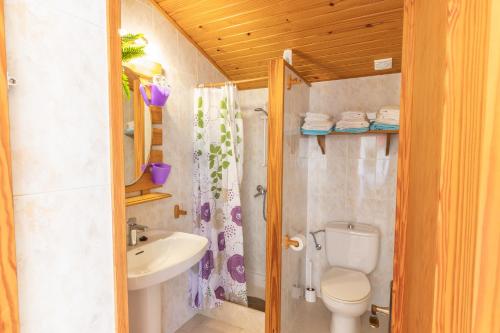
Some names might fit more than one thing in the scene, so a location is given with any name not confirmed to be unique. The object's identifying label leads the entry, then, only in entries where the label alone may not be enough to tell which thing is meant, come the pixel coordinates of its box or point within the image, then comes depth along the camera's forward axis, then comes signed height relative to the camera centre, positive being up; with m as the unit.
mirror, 1.66 +0.11
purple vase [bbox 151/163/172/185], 1.83 -0.17
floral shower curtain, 2.17 -0.35
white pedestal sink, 1.33 -0.67
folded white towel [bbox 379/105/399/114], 1.99 +0.32
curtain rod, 2.14 +0.54
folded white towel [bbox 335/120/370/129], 2.09 +0.21
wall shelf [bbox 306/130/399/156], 2.05 +0.10
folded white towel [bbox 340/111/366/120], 2.12 +0.29
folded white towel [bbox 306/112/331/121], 2.18 +0.28
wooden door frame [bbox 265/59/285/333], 1.55 -0.25
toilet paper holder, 1.74 -0.64
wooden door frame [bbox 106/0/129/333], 0.70 -0.03
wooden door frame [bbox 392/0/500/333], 0.22 -0.02
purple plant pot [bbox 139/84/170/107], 1.75 +0.37
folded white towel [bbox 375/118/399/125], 1.97 +0.22
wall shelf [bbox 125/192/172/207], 1.62 -0.34
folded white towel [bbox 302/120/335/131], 2.16 +0.20
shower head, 2.54 +0.39
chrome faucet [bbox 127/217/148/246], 1.58 -0.51
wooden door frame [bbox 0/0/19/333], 0.47 -0.13
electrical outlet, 2.00 +0.68
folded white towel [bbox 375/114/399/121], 1.98 +0.26
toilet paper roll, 1.78 -0.66
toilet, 1.82 -1.03
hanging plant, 1.50 +0.59
